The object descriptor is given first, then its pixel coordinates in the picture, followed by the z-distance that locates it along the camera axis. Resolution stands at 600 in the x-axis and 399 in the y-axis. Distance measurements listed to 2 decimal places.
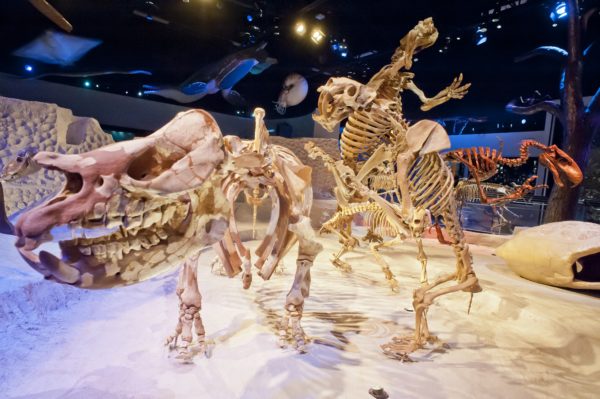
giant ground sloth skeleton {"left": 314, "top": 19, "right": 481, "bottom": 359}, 2.77
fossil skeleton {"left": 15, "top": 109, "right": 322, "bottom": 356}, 1.05
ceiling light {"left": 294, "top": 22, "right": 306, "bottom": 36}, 6.31
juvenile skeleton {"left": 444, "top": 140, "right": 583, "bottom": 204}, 5.57
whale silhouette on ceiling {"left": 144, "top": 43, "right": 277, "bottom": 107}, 5.70
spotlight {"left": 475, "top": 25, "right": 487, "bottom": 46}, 6.21
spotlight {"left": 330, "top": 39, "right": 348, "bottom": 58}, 6.81
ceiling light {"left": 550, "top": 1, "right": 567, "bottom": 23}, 6.16
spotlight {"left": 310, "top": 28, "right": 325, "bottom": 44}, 6.50
